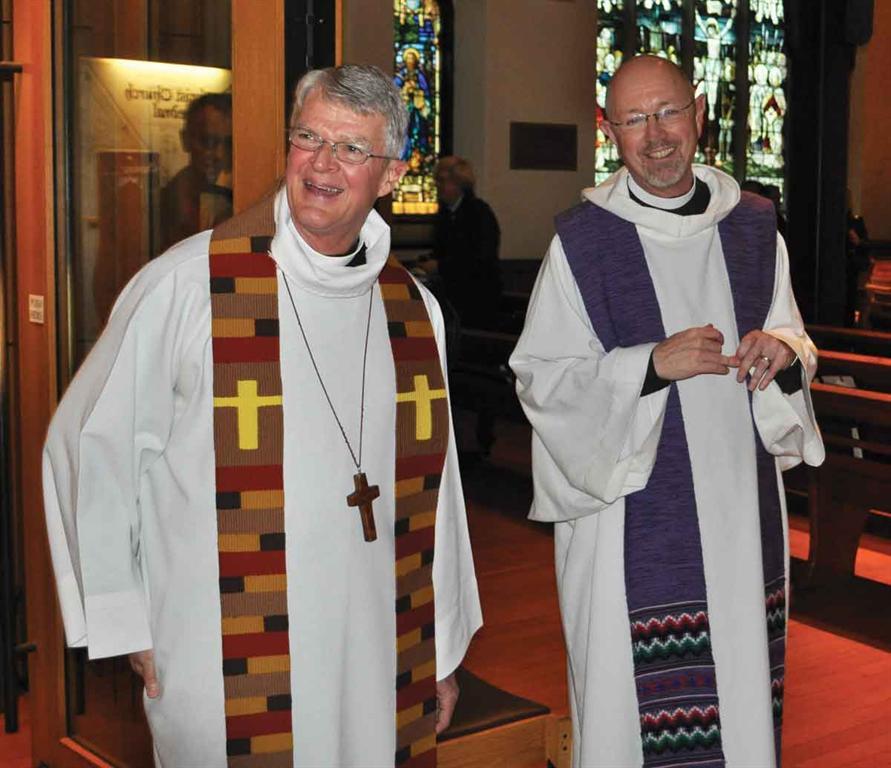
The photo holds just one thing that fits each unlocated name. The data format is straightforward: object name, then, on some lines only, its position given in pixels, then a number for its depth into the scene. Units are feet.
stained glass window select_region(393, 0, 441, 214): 43.29
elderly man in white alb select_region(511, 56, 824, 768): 10.51
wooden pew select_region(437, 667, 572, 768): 12.38
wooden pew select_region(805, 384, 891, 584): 19.60
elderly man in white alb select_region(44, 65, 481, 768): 7.70
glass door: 10.94
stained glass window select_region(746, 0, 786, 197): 53.83
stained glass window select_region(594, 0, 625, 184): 48.01
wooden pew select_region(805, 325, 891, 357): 24.49
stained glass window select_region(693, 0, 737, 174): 52.11
